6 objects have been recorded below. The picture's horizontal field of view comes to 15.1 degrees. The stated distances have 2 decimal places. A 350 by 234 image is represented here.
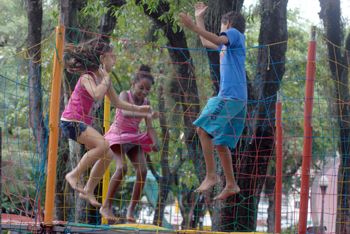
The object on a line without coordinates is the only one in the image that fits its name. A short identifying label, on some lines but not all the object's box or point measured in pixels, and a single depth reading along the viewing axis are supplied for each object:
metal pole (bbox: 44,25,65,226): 12.60
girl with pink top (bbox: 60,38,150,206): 13.34
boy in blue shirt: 13.10
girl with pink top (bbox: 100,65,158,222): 14.49
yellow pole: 16.66
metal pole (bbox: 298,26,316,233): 12.05
